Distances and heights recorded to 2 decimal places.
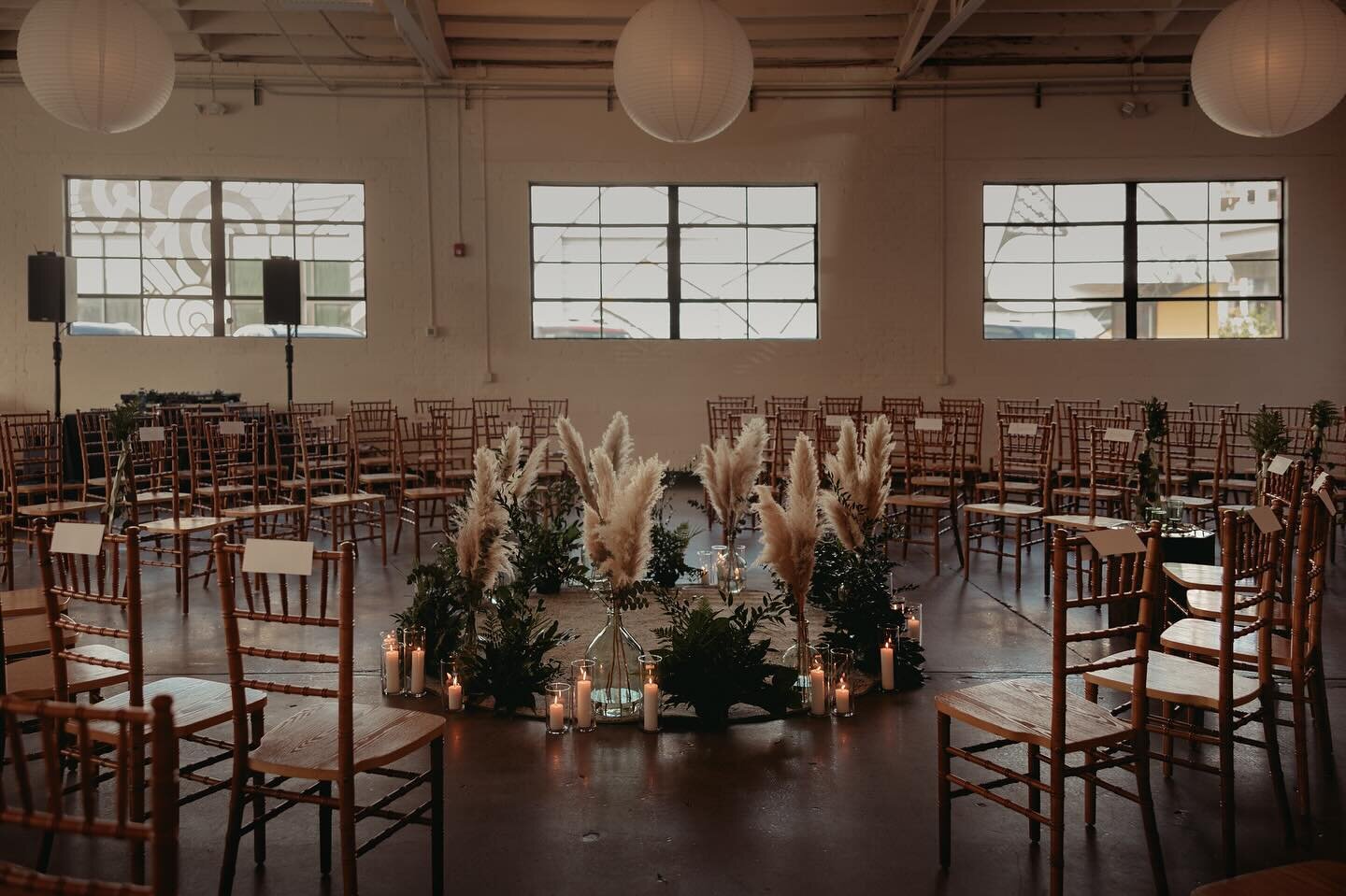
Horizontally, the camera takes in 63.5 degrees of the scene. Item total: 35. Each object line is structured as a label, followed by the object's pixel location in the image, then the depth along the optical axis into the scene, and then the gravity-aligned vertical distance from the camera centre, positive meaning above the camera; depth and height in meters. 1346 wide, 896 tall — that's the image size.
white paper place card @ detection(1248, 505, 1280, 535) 2.93 -0.26
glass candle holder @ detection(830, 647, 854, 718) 3.93 -0.93
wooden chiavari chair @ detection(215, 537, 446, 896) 2.42 -0.74
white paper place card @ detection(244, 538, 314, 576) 2.45 -0.29
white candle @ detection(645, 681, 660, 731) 3.76 -0.97
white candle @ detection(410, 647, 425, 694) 4.13 -0.93
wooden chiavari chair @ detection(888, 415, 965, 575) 6.66 -0.34
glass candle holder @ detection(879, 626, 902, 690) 4.23 -0.91
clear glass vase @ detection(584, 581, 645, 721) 3.90 -0.96
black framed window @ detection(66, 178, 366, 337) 10.57 +1.82
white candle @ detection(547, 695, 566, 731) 3.75 -0.99
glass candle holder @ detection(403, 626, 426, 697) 4.14 -0.89
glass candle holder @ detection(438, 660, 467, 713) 3.99 -0.95
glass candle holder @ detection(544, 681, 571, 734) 3.75 -0.96
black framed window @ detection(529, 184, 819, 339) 10.87 +1.64
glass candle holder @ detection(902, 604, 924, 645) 4.55 -0.83
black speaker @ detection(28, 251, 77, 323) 8.99 +1.18
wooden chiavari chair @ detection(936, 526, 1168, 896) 2.48 -0.72
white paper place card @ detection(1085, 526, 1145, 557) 2.59 -0.28
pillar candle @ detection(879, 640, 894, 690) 4.23 -0.93
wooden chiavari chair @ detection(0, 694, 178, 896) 1.33 -0.49
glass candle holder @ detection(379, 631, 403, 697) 4.14 -0.92
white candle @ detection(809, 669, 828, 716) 3.94 -0.98
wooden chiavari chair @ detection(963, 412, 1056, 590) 6.29 -0.38
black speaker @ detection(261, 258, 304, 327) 9.42 +1.20
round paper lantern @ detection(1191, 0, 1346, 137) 5.37 +1.82
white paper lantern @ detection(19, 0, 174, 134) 5.35 +1.85
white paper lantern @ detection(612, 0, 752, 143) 5.28 +1.79
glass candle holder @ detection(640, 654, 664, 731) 3.76 -0.93
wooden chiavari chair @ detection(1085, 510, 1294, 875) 2.77 -0.69
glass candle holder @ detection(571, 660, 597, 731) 3.77 -0.92
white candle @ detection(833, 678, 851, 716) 3.92 -0.98
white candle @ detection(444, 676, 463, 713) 3.99 -0.98
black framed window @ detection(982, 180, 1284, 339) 10.82 +1.70
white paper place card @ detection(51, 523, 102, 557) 2.80 -0.28
